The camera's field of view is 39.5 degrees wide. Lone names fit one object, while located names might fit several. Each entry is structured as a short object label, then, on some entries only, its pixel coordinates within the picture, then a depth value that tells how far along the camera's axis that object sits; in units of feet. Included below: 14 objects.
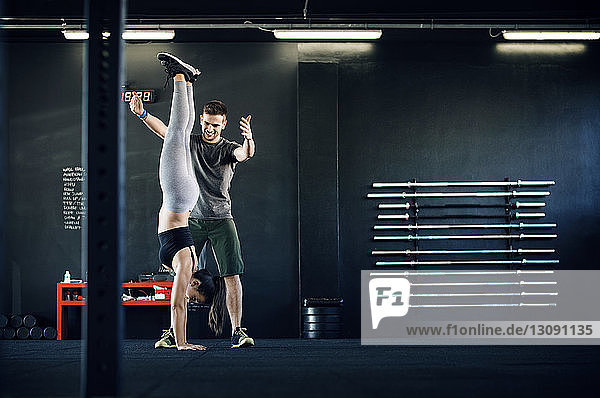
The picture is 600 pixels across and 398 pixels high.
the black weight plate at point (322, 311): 29.01
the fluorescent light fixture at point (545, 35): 29.60
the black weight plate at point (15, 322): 29.45
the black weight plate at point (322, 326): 29.09
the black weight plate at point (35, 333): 29.26
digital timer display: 30.94
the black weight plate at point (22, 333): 29.25
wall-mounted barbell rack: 30.63
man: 24.73
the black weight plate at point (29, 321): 29.43
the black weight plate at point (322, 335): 29.04
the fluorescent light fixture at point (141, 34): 29.22
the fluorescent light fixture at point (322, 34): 28.91
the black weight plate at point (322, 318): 29.04
